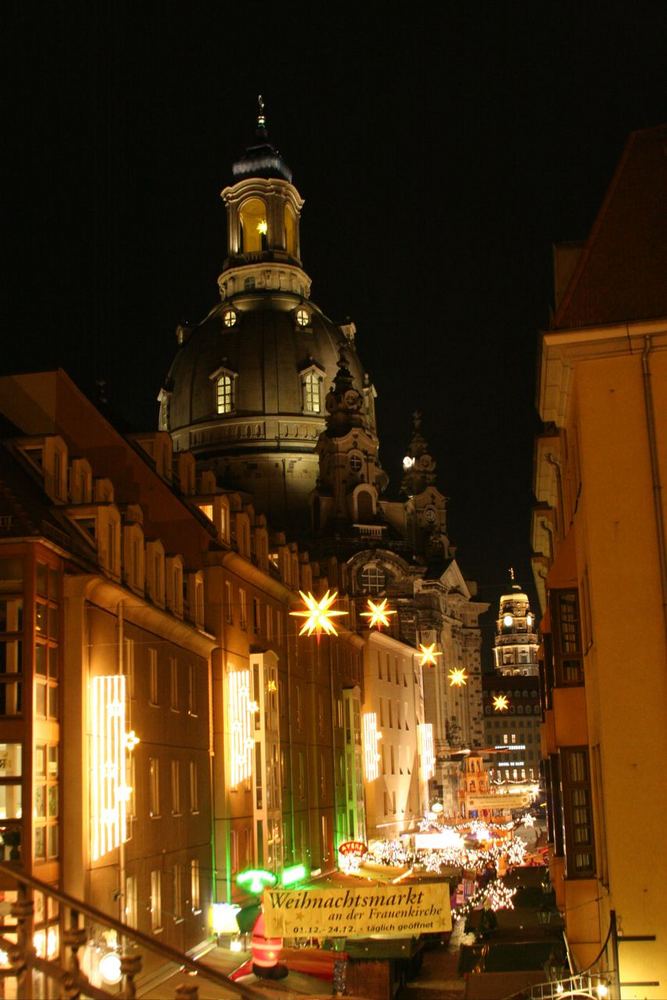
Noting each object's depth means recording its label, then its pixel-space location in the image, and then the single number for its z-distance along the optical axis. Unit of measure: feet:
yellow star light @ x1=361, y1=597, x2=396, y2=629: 153.28
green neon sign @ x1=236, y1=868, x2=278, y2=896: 118.83
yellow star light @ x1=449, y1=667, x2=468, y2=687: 279.65
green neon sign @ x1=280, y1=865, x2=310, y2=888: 134.62
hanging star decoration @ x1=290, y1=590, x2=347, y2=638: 116.26
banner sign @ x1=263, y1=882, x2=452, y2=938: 66.54
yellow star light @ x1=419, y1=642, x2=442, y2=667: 189.04
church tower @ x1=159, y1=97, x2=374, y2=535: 338.54
